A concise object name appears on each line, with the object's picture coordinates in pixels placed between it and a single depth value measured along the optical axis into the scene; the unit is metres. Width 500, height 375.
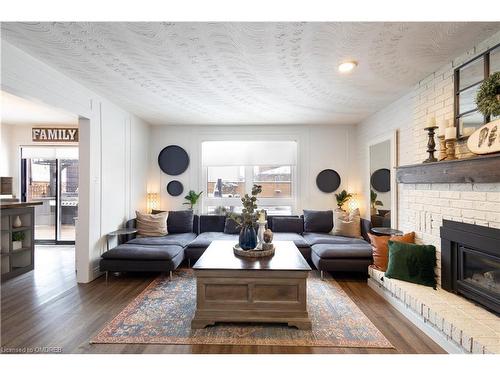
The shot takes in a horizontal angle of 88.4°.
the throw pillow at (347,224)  4.47
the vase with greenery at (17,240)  3.83
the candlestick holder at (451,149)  2.45
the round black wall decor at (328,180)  5.22
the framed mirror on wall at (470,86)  2.13
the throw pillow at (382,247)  3.06
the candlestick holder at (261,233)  3.01
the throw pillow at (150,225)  4.40
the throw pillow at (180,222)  4.73
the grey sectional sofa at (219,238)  3.47
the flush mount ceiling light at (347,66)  2.56
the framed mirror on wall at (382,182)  3.68
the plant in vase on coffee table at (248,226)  2.83
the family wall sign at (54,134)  5.55
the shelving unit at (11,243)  3.65
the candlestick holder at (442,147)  2.55
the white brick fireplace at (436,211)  1.96
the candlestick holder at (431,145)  2.68
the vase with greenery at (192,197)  5.14
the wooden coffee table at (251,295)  2.33
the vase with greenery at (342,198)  5.02
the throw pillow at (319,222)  4.75
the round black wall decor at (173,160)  5.32
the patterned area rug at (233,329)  2.14
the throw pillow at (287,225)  4.80
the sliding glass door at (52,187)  5.65
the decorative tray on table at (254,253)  2.72
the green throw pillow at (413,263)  2.68
